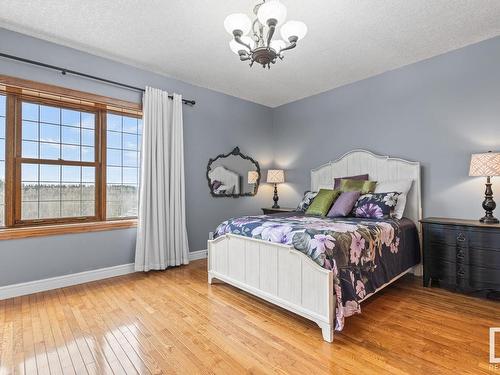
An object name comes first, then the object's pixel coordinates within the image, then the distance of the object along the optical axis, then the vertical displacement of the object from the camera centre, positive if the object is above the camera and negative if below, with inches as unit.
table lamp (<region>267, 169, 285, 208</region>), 187.3 +10.0
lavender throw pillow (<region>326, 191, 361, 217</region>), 125.8 -6.6
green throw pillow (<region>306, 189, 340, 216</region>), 131.9 -5.9
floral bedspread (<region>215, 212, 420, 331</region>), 78.1 -18.0
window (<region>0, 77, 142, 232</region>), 108.9 +14.4
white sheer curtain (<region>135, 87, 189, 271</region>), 135.9 +1.5
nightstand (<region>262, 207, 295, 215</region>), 179.2 -13.2
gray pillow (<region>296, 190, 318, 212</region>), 149.4 -6.0
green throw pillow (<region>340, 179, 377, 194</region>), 137.9 +2.2
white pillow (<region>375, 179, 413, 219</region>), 125.9 +0.4
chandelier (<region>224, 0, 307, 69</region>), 74.5 +48.0
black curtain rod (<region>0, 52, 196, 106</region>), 105.1 +52.2
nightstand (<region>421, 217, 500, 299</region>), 99.1 -25.7
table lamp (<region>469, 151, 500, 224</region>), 101.4 +7.3
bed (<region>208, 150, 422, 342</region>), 77.0 -24.2
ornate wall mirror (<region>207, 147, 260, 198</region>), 171.8 +10.5
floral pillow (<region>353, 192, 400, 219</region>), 120.2 -7.2
